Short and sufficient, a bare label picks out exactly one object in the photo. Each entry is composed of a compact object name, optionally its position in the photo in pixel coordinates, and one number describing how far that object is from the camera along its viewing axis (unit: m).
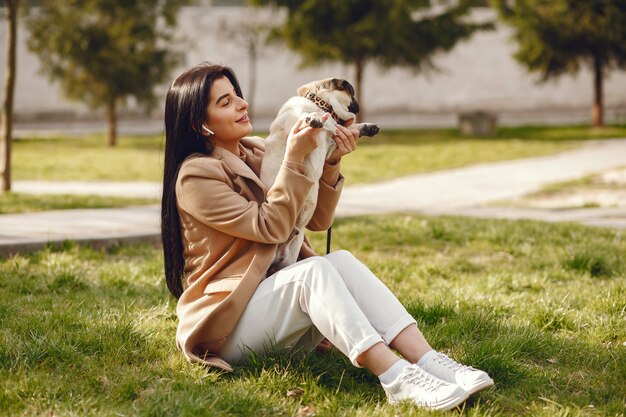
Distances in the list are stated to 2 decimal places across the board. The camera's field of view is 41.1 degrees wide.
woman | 3.23
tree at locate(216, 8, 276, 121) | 25.66
